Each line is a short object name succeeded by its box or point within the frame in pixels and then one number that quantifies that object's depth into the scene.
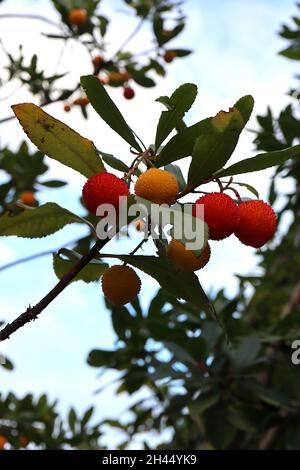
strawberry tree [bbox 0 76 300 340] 0.91
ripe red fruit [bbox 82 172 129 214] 0.89
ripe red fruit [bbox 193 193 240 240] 0.91
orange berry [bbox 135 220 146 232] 1.07
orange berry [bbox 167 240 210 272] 0.94
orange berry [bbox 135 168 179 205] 0.90
